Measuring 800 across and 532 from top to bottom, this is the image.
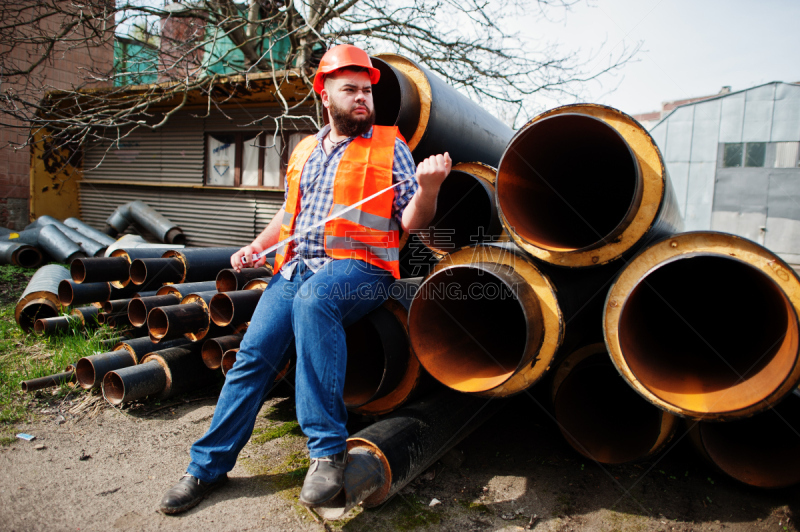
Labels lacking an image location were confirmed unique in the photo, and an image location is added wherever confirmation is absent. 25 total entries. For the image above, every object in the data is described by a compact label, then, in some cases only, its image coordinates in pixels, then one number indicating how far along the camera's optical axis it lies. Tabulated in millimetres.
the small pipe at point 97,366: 3020
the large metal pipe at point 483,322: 2012
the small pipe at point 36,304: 4051
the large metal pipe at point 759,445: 2141
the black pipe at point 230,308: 2906
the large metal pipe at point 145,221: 8914
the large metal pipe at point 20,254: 6898
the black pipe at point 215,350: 2971
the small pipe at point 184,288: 3382
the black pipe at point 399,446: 1838
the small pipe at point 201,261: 3805
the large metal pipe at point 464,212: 2809
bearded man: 1937
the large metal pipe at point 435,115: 2684
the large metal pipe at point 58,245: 7047
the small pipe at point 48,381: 3018
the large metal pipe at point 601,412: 2367
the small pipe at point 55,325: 3771
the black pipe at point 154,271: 3592
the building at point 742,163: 14207
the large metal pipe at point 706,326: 1657
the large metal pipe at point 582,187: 1937
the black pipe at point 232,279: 3395
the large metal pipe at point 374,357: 2324
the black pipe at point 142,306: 3166
